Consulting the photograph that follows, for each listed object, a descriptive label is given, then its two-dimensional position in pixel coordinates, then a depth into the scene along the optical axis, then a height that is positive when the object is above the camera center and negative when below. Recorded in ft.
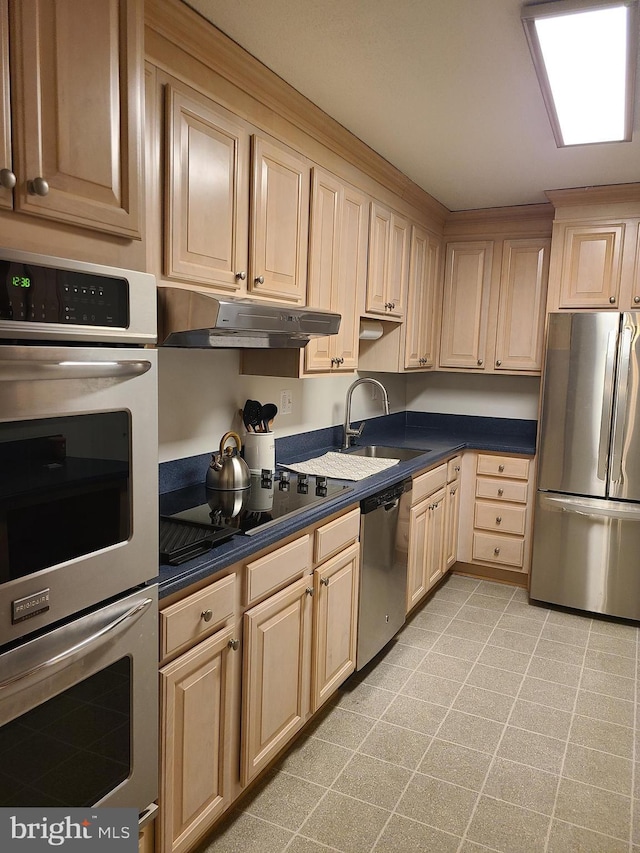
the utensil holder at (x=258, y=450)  8.75 -1.22
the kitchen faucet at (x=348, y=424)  11.47 -1.08
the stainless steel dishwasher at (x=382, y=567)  8.91 -3.01
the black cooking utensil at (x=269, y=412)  8.86 -0.68
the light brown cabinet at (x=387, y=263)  10.52 +1.84
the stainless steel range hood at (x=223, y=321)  5.91 +0.42
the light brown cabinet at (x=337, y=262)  8.69 +1.53
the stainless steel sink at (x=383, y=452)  11.80 -1.62
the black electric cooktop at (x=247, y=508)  6.03 -1.64
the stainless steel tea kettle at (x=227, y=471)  7.73 -1.35
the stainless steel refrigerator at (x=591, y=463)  11.22 -1.67
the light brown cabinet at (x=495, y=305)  13.35 +1.41
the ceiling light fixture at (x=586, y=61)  5.62 +3.20
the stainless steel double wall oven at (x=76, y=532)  3.54 -1.10
